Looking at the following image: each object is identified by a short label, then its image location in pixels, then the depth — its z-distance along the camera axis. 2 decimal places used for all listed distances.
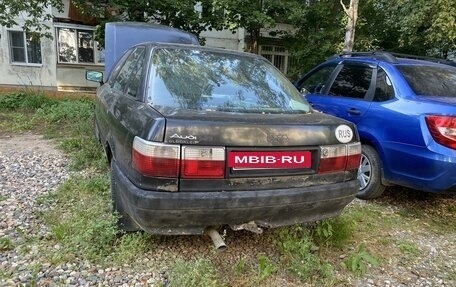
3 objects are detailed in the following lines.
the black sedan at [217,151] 2.19
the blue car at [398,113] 3.38
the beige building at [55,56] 13.80
